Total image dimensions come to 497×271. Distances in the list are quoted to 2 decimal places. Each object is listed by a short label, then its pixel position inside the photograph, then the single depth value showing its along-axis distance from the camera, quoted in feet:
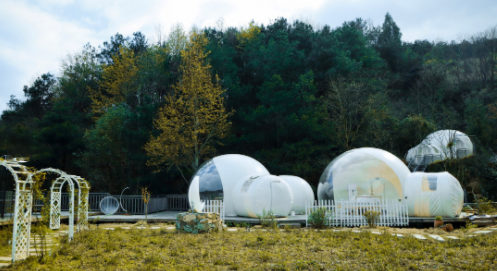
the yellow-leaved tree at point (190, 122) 71.87
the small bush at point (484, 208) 47.47
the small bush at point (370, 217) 38.55
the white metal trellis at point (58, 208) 30.71
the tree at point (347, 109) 82.49
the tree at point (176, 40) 103.50
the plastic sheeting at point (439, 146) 77.97
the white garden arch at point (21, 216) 23.25
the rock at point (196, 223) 34.30
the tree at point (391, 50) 128.39
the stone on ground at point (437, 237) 29.51
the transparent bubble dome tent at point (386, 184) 43.14
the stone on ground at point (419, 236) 29.81
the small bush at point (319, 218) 37.74
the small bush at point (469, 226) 37.96
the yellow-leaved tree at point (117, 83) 97.66
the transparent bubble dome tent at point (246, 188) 45.80
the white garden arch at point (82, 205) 34.68
